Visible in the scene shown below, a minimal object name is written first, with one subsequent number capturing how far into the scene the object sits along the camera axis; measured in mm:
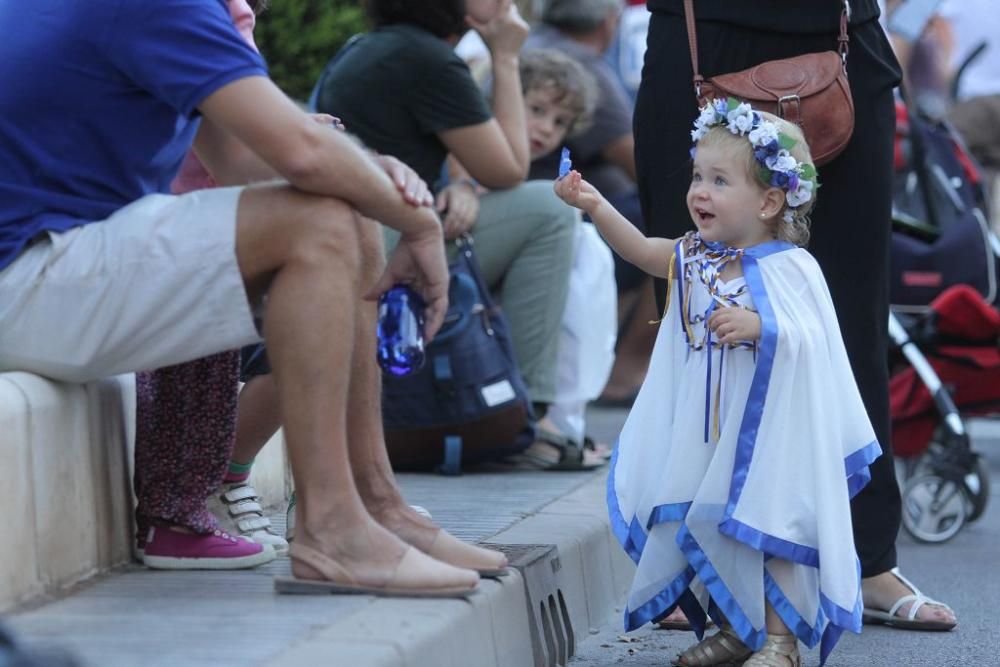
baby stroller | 10825
